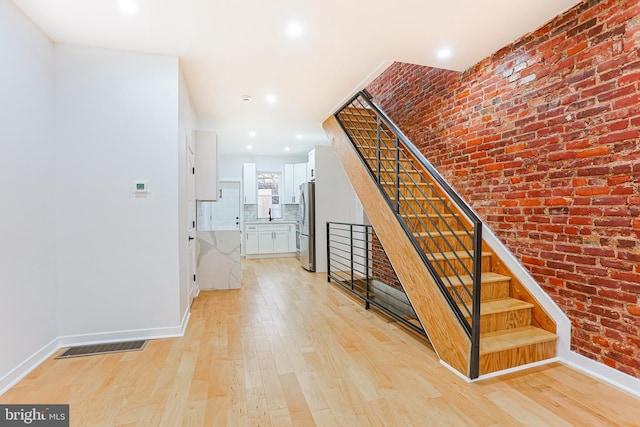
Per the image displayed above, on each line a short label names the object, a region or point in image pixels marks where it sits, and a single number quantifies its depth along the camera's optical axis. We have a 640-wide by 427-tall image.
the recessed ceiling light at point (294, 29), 2.35
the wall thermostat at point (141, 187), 2.68
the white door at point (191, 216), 3.50
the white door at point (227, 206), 7.72
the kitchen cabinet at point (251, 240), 7.14
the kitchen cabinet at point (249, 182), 7.58
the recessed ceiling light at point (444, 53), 2.72
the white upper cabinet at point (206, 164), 4.08
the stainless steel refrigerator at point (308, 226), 5.60
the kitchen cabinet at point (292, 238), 7.42
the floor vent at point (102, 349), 2.40
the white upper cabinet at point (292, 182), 7.73
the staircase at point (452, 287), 2.07
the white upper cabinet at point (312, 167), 5.67
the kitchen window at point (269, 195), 7.91
